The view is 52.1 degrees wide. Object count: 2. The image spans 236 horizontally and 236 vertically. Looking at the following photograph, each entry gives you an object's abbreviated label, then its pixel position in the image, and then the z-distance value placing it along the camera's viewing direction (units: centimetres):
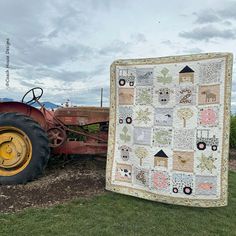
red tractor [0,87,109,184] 368
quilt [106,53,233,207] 312
